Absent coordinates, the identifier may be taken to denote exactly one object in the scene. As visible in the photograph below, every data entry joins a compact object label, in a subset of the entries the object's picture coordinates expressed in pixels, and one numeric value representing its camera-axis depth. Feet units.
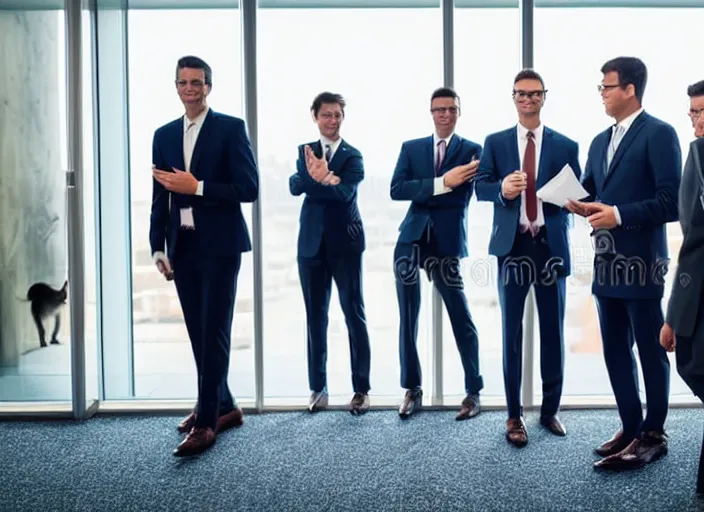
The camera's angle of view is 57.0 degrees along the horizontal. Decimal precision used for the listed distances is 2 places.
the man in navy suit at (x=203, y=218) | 10.12
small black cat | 12.65
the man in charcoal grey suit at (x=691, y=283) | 7.25
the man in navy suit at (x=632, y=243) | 8.85
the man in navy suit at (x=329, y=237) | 11.50
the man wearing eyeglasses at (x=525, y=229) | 10.12
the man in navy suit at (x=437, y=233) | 11.34
